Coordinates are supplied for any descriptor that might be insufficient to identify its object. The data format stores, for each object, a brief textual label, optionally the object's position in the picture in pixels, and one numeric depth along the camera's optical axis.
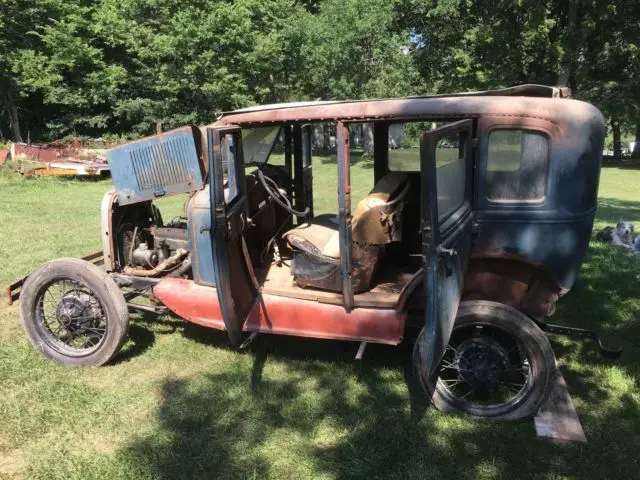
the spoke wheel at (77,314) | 4.02
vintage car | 3.29
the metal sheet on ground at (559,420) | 3.23
